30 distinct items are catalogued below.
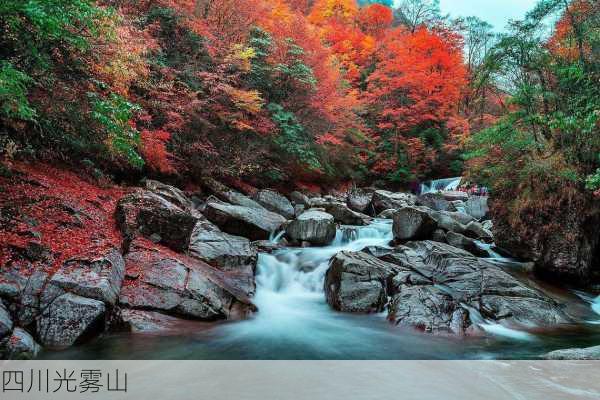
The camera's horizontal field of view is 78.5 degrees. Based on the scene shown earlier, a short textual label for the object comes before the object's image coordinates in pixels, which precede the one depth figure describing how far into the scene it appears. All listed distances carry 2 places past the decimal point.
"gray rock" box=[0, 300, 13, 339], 4.11
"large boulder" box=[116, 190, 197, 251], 7.16
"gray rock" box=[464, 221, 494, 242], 11.84
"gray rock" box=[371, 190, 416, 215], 17.13
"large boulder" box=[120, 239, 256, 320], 5.78
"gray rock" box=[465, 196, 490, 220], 15.27
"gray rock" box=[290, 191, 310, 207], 15.92
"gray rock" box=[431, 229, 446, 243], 10.96
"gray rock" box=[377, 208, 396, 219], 15.33
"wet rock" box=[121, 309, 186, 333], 5.32
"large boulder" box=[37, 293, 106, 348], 4.58
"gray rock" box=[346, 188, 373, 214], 17.00
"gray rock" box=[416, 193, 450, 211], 16.61
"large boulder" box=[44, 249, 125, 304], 4.91
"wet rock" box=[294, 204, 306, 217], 14.45
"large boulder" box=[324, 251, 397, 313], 7.23
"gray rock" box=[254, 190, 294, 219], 13.91
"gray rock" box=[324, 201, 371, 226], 13.67
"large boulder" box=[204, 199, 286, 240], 10.02
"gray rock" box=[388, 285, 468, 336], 6.31
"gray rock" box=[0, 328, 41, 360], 4.02
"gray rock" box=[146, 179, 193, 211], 9.54
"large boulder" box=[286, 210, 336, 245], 11.08
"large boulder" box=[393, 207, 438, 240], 10.85
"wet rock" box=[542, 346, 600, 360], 4.55
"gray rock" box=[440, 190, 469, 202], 18.12
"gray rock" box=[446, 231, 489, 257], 10.49
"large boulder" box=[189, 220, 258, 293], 7.98
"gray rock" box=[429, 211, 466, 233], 11.47
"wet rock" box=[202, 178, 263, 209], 12.68
